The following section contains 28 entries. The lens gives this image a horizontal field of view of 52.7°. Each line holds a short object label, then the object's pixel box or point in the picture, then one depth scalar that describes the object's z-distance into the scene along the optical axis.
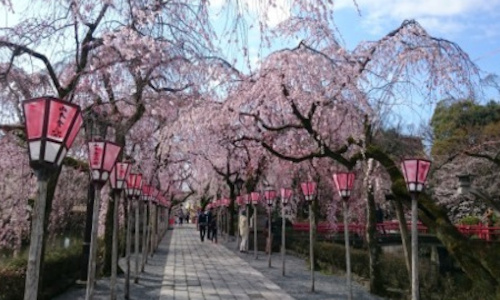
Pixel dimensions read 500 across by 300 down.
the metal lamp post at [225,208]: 33.59
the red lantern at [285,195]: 17.61
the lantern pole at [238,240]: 26.47
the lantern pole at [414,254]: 8.14
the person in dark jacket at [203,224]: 33.28
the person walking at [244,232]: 23.80
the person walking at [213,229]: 32.34
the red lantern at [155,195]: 20.45
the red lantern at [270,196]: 19.50
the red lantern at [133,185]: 12.11
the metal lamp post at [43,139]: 4.48
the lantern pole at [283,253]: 15.70
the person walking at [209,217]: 33.58
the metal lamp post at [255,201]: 20.86
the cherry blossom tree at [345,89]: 9.95
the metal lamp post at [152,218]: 20.58
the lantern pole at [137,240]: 13.43
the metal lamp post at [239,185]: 27.23
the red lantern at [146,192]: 15.97
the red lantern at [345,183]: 10.70
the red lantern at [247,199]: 22.84
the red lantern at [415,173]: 8.38
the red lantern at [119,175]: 9.83
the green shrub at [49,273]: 8.99
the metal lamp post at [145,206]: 15.95
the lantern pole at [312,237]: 12.55
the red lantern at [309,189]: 14.55
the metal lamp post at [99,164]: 7.39
